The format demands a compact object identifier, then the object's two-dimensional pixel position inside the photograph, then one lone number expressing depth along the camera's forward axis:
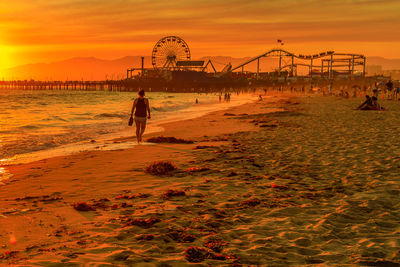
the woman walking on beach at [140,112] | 12.64
